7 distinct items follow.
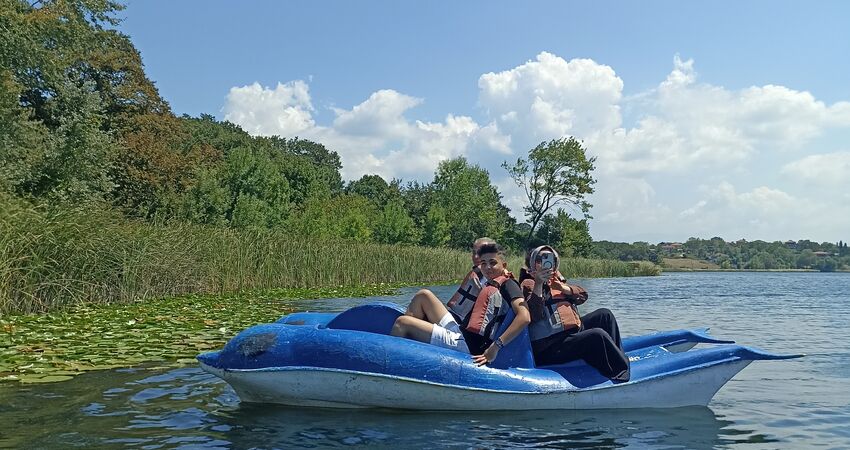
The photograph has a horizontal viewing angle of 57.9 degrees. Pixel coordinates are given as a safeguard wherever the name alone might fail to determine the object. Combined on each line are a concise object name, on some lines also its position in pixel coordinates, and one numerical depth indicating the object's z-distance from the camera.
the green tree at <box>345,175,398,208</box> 62.47
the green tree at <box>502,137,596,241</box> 50.84
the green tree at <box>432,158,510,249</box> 50.31
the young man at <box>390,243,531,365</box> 6.02
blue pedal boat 5.86
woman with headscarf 6.08
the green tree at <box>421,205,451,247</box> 45.47
